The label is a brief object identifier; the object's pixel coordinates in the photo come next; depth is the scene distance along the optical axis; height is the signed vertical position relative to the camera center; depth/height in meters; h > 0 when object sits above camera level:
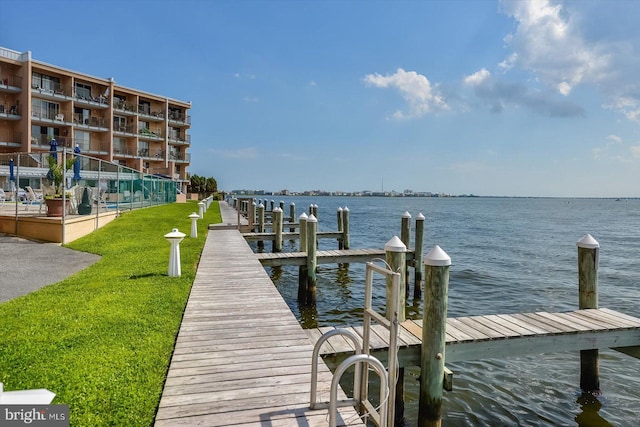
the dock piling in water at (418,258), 13.73 -1.85
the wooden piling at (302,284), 12.32 -2.47
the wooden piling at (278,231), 16.05 -1.14
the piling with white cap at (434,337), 4.99 -1.62
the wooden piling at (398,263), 5.73 -0.83
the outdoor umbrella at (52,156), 13.45 +1.43
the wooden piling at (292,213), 26.99 -0.77
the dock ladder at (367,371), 3.08 -1.39
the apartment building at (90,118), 38.56 +8.82
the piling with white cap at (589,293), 6.93 -1.48
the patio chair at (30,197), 16.64 +0.02
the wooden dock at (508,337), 5.25 -1.78
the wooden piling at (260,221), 21.76 -1.07
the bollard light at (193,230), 15.57 -1.12
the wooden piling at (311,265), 11.90 -1.82
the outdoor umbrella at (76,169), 14.77 +1.04
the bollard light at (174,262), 8.46 -1.29
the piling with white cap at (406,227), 14.54 -0.84
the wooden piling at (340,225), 19.20 -1.12
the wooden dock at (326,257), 11.93 -1.66
